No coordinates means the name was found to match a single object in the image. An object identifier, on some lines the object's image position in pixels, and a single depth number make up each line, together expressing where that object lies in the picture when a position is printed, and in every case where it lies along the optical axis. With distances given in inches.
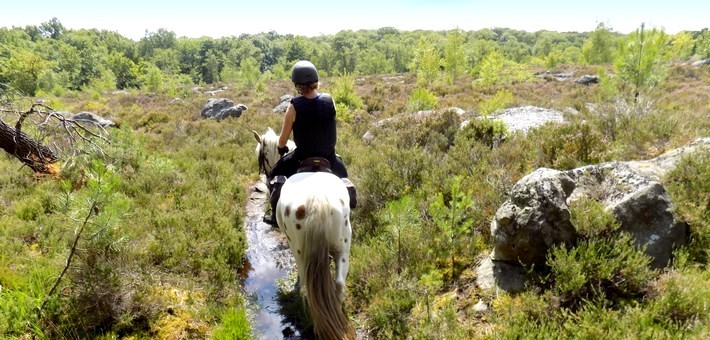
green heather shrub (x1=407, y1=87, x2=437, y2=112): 490.6
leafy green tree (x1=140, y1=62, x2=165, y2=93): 1165.2
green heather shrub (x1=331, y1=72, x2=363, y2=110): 645.9
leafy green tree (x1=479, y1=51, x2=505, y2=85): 925.2
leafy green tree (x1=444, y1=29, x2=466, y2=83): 1112.8
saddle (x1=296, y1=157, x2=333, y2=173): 168.4
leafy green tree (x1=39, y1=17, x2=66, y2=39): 4409.5
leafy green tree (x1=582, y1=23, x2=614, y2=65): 1513.3
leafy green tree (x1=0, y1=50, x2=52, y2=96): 1187.3
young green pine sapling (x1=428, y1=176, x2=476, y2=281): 154.6
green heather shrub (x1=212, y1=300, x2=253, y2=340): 137.6
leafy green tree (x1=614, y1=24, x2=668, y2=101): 394.9
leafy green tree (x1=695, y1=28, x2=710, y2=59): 1315.2
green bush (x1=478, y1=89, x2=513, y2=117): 393.2
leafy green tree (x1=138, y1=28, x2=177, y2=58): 3767.2
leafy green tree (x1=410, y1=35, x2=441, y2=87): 944.3
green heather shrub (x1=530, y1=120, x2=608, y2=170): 204.5
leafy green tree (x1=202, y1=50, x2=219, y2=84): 2970.0
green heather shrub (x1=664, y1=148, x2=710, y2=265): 130.0
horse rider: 165.6
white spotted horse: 134.1
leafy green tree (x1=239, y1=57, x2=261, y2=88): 1214.4
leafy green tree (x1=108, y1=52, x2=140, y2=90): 2301.9
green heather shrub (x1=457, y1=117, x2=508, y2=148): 306.2
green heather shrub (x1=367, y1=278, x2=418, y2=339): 139.3
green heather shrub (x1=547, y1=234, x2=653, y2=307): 117.5
